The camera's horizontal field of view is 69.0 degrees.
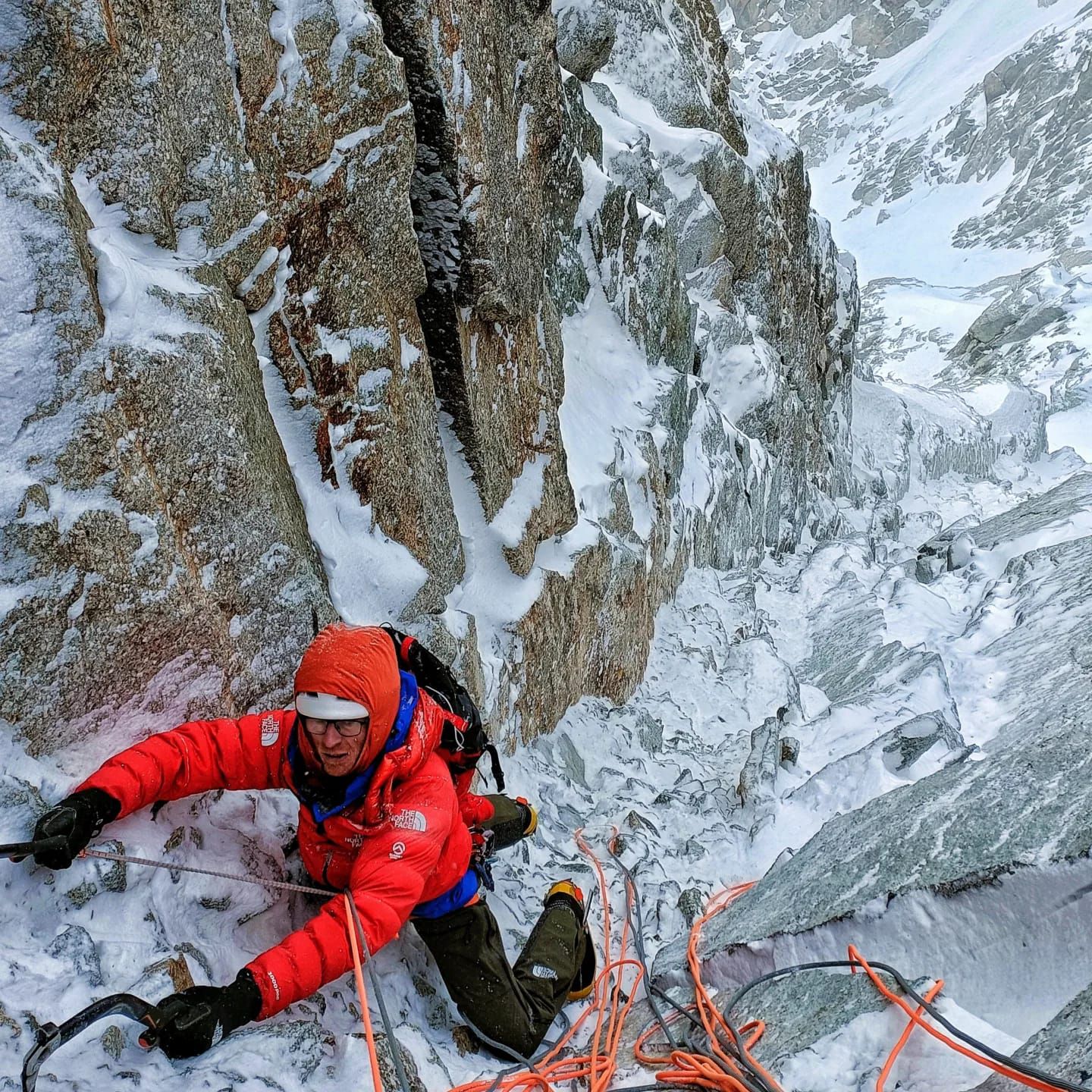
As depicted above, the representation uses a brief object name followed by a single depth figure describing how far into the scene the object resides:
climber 2.61
